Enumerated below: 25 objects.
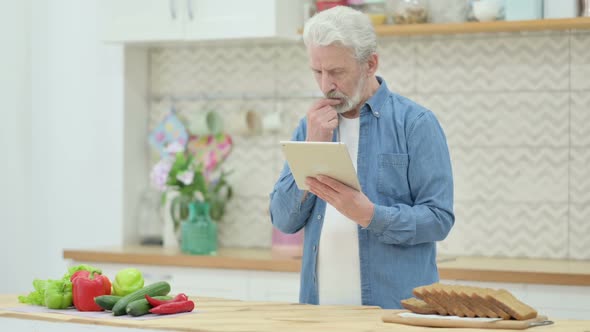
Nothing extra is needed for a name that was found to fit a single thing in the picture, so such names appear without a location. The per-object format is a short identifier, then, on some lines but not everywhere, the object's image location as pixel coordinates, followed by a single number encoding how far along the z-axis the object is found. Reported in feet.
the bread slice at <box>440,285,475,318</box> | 7.19
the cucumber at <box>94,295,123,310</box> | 7.86
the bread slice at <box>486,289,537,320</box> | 6.97
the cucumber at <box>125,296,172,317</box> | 7.63
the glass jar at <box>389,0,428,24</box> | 13.26
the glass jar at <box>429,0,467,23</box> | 13.41
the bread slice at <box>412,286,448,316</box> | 7.32
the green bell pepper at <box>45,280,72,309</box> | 8.11
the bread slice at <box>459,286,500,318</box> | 7.09
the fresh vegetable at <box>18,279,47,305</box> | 8.31
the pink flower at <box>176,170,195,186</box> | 14.14
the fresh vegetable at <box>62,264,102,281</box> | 8.39
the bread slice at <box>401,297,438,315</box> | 7.41
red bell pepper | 8.00
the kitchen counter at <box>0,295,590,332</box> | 7.01
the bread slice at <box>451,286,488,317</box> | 7.13
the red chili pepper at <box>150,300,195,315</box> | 7.70
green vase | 13.99
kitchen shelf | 12.35
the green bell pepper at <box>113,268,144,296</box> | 8.20
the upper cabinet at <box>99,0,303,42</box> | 13.51
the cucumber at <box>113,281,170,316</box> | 7.70
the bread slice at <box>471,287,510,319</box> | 7.04
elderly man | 8.79
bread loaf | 7.02
